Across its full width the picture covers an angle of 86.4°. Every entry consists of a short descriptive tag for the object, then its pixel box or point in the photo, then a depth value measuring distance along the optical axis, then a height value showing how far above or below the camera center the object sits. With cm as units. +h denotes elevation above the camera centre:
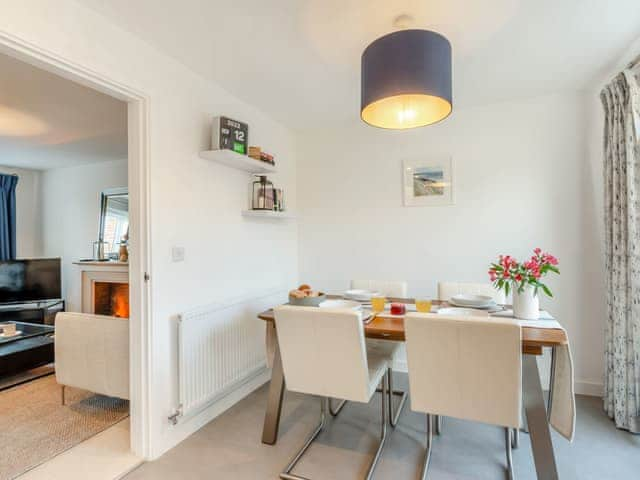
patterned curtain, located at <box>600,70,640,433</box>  208 -8
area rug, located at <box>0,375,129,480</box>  198 -124
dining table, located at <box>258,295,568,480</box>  152 -67
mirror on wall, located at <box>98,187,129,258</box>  453 +29
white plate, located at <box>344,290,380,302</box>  244 -41
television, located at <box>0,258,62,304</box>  414 -49
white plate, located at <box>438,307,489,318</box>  196 -43
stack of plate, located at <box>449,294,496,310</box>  209 -40
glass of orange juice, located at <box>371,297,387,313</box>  216 -42
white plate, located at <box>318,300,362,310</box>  224 -44
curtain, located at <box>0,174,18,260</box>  457 +34
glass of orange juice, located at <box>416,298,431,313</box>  203 -41
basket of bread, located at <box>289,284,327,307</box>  216 -38
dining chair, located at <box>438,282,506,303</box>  238 -38
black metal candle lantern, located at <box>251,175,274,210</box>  285 +38
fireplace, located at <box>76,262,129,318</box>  415 -61
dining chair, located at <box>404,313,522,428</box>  141 -56
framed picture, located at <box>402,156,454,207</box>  305 +52
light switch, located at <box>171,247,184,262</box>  213 -9
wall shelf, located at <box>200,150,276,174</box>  233 +59
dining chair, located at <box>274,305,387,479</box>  166 -58
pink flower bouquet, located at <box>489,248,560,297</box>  185 -19
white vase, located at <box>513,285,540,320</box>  186 -36
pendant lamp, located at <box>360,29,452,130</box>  153 +79
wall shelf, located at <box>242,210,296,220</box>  280 +22
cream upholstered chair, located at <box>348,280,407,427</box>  222 -72
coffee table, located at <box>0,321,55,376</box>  283 -94
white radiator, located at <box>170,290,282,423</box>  212 -78
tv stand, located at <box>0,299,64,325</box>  417 -89
